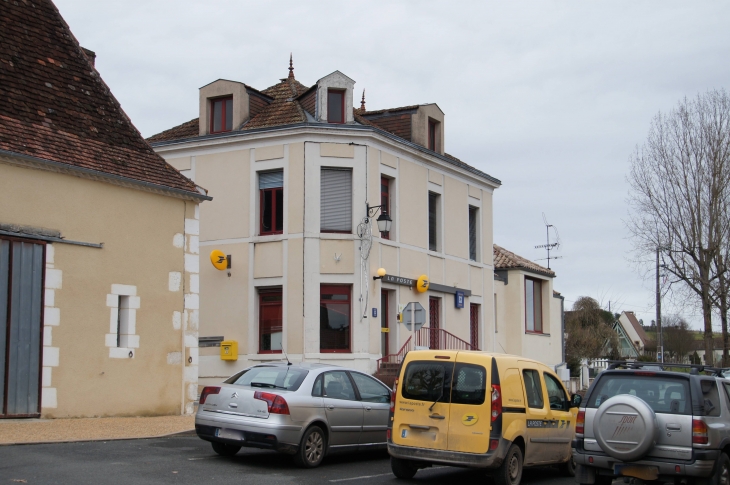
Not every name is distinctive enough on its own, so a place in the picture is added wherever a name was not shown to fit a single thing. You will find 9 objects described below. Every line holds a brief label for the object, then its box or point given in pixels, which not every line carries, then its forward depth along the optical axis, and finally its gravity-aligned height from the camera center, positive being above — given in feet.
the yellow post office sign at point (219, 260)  87.40 +7.07
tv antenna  151.12 +14.81
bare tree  129.90 +17.85
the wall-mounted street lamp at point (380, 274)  85.60 +5.61
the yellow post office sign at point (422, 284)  91.61 +5.00
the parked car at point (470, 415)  37.35 -3.53
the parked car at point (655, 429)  33.58 -3.65
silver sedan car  40.81 -3.81
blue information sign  99.50 +3.73
